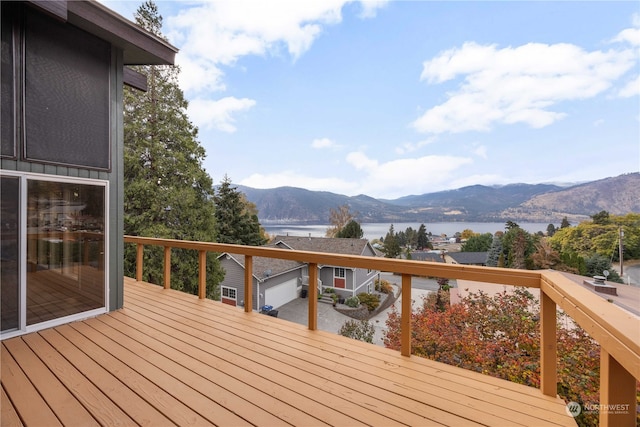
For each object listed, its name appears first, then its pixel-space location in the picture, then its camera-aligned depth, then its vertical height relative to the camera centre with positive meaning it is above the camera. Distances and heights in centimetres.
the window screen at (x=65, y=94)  270 +120
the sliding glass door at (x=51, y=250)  260 -37
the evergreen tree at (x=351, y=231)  2623 -166
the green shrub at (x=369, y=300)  975 -295
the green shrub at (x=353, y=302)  990 -305
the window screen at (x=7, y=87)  251 +110
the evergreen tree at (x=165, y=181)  1021 +123
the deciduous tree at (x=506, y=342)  237 -132
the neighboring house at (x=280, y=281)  1048 -276
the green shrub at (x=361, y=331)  643 -267
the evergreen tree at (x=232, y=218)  1991 -36
